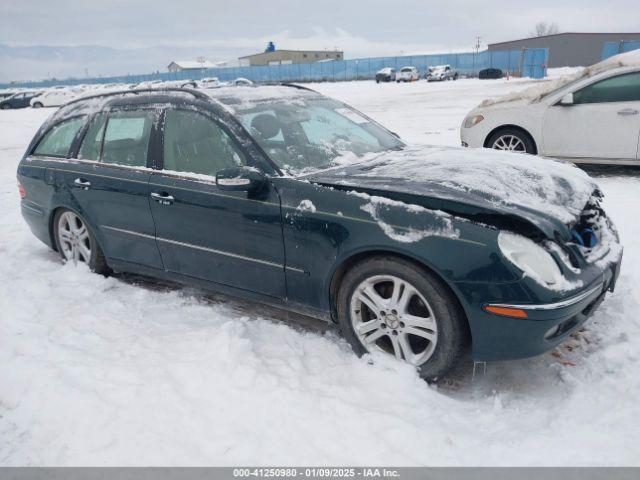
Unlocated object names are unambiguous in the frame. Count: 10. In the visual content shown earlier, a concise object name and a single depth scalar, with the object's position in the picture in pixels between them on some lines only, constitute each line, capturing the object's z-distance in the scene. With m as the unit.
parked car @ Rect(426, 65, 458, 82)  44.53
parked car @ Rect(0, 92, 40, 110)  35.47
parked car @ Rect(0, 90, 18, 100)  39.77
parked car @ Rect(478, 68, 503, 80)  45.01
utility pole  51.75
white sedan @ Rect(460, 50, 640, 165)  6.93
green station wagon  2.65
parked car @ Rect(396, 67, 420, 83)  45.00
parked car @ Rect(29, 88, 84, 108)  34.56
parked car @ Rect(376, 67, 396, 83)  45.97
